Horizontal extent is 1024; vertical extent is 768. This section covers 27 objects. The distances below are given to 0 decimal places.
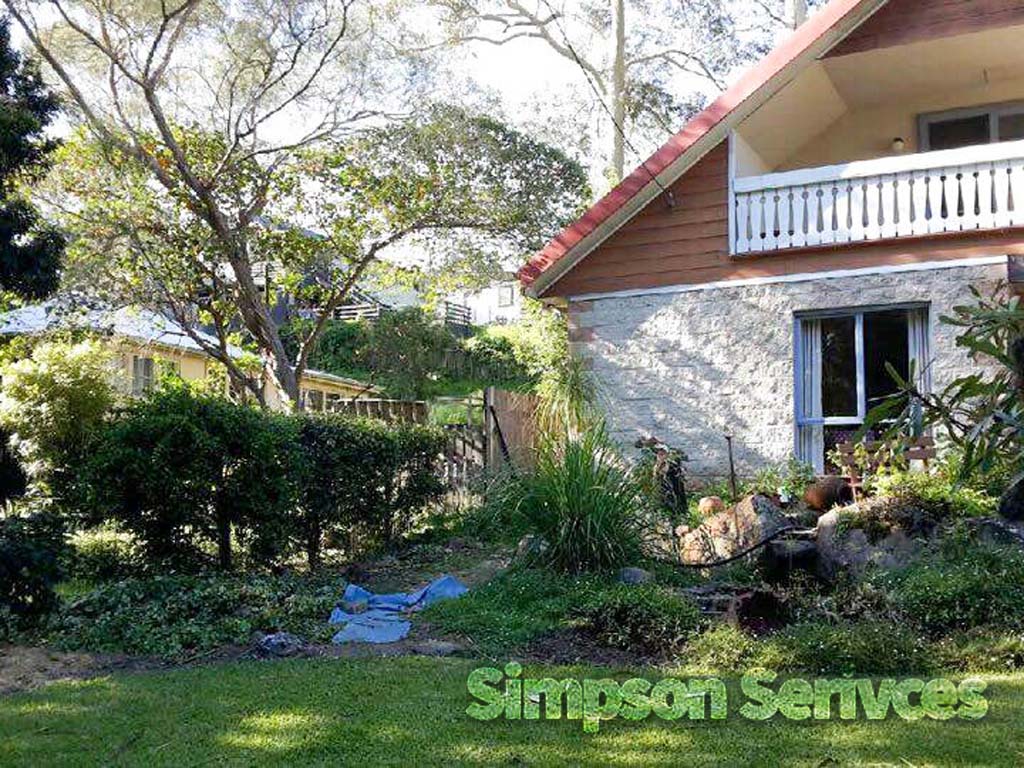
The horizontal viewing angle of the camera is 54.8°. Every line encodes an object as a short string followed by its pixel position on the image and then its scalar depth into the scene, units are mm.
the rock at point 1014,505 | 7520
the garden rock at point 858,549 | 7703
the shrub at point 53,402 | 9242
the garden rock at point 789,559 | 8195
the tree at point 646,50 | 23172
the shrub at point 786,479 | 10547
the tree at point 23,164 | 6625
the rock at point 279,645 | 6359
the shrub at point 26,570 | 6328
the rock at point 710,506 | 10039
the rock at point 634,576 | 7534
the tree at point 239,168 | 13477
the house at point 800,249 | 11086
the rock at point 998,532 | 7331
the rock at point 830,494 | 9773
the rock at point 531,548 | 8094
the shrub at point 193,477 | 7973
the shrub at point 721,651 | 5617
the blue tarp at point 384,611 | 6742
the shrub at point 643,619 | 6152
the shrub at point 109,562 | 8148
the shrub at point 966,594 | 6148
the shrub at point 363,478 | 9359
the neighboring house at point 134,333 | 14531
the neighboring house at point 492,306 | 41103
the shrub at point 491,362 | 29062
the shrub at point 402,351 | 21172
